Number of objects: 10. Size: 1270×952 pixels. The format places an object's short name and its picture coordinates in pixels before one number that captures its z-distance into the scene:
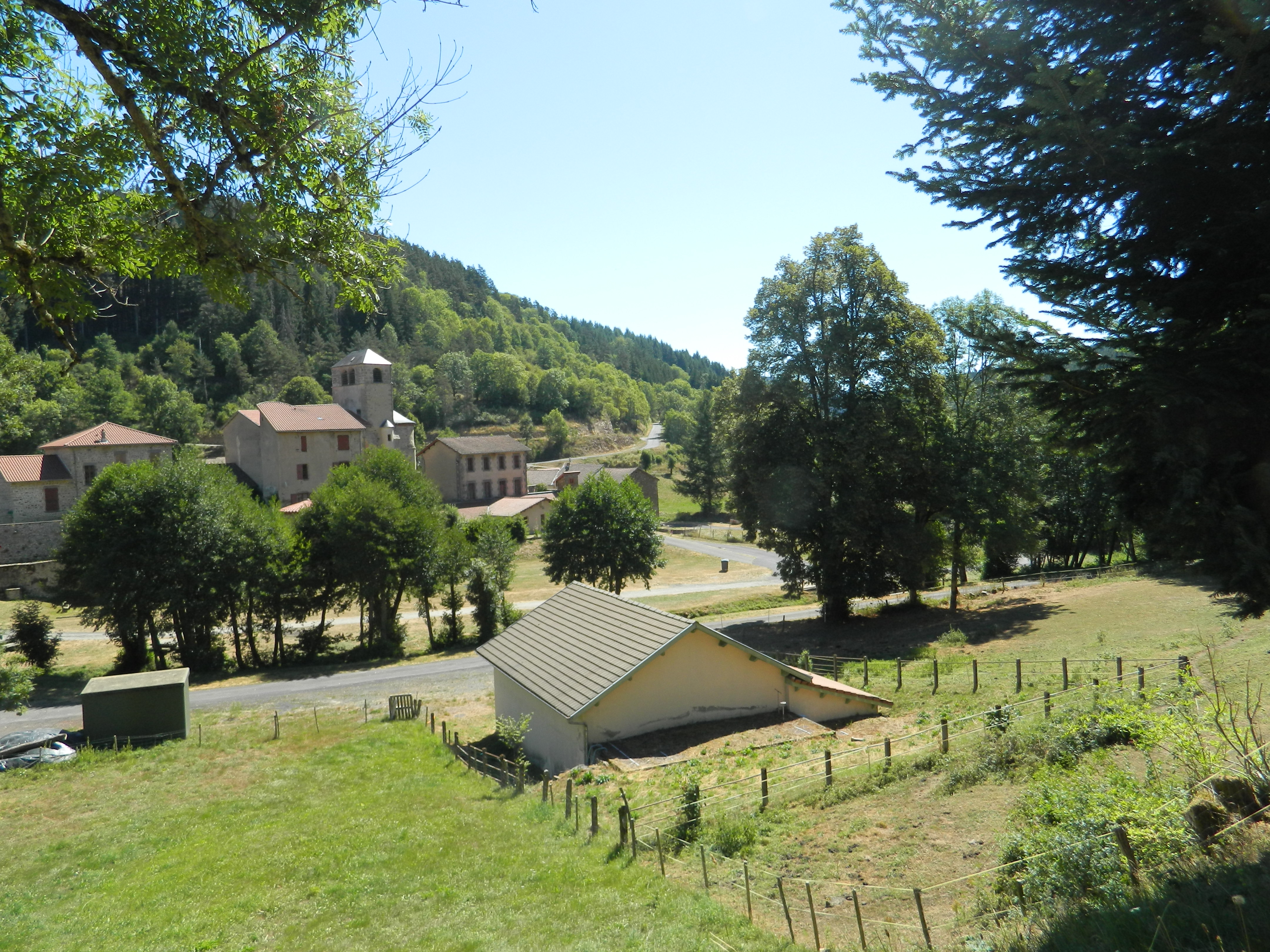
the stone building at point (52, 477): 55.25
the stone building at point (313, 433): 67.75
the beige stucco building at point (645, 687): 18.02
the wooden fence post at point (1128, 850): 6.17
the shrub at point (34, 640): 36.03
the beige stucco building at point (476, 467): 86.56
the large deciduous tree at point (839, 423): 31.80
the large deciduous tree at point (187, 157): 5.72
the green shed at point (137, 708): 23.59
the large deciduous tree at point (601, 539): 42.47
